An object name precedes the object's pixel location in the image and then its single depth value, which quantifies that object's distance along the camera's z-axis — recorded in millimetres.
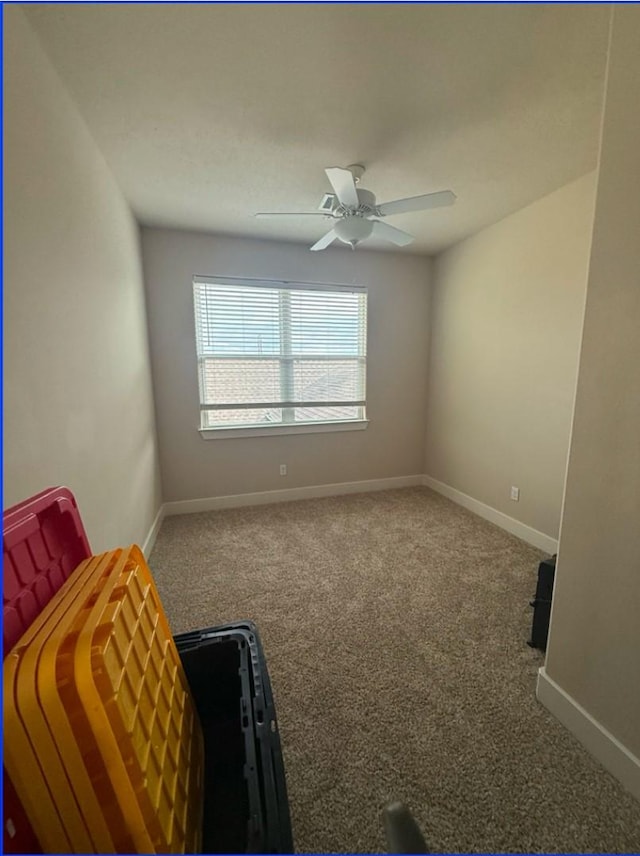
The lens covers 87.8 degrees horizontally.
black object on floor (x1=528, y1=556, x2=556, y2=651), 1627
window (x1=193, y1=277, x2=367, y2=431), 3242
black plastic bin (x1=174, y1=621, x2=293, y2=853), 711
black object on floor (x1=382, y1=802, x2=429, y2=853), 561
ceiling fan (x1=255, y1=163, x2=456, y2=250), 1753
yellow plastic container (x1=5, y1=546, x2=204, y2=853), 577
